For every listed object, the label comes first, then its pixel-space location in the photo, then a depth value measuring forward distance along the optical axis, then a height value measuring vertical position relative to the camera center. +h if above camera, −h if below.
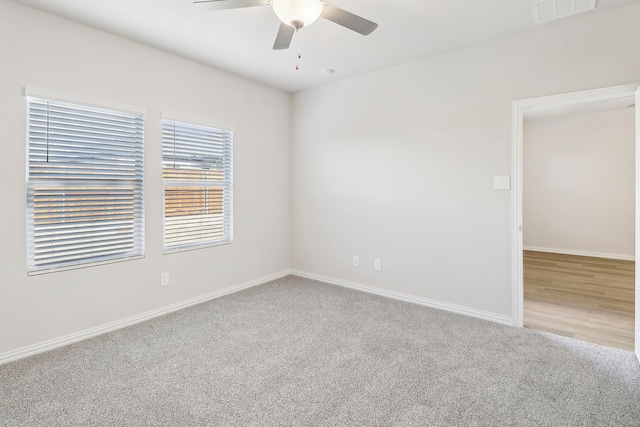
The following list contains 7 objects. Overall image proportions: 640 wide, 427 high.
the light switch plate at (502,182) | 2.87 +0.30
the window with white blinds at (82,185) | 2.45 +0.25
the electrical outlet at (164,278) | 3.18 -0.63
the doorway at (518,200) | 2.80 +0.14
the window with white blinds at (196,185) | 3.25 +0.33
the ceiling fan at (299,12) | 1.73 +1.19
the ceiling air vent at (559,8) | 2.28 +1.52
